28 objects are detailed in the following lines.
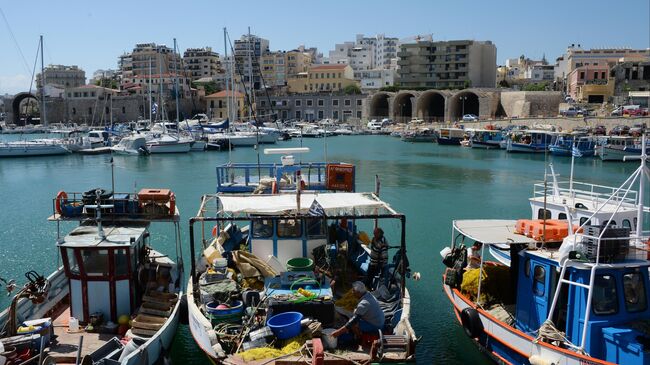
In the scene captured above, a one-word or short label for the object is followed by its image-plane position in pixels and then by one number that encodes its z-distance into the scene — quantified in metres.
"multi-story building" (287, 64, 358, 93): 112.38
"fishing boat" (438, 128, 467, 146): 73.12
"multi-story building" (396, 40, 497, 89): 99.50
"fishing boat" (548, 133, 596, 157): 56.68
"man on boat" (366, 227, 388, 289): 12.37
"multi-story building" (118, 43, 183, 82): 126.81
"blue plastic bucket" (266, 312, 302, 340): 9.28
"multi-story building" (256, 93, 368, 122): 105.06
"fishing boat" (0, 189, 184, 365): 9.79
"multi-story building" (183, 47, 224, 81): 135.12
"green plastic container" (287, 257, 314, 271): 11.36
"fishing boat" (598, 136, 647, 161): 52.34
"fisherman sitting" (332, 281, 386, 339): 9.51
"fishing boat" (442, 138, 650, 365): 9.23
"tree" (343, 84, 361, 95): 107.19
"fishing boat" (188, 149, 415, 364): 9.23
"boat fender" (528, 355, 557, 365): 9.49
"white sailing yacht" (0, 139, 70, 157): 58.69
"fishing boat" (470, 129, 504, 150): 68.31
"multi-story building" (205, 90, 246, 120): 102.92
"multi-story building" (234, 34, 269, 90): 122.62
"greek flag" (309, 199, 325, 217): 11.76
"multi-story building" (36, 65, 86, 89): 140.62
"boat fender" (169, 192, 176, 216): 12.73
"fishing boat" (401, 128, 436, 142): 78.63
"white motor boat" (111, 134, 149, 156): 60.44
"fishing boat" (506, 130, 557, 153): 61.50
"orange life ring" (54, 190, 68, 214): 12.34
